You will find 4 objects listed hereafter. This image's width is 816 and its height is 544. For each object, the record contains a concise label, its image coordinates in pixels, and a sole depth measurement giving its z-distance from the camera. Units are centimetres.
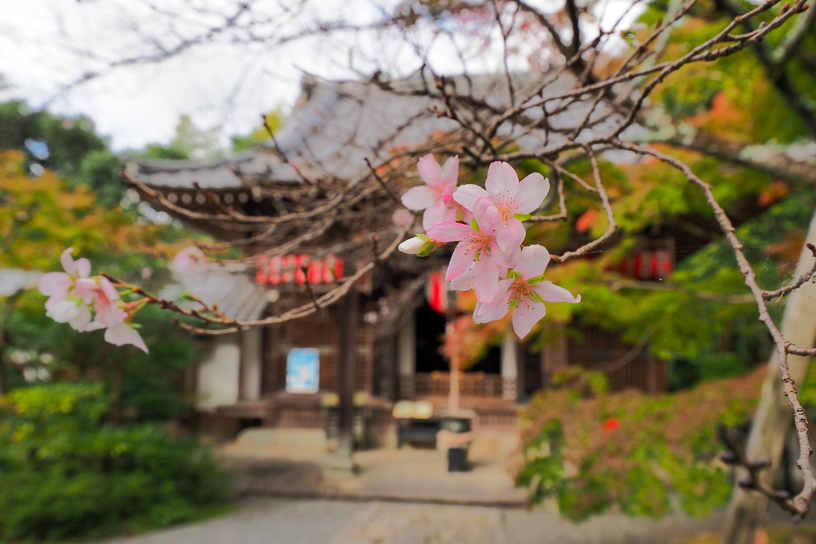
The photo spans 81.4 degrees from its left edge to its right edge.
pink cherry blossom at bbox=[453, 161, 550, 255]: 68
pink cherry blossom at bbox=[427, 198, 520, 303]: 64
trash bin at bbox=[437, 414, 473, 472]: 659
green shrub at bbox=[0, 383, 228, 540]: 417
